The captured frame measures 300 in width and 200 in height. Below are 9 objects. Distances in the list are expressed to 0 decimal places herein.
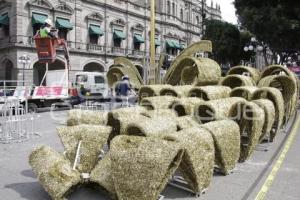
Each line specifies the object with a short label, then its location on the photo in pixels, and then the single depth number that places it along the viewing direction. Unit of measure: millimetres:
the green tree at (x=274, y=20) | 20906
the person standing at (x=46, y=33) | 19428
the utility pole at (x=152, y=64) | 13852
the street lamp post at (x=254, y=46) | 29344
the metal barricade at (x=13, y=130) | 10281
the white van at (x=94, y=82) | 22178
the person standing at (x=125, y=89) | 15189
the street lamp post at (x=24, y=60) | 28728
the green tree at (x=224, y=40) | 42656
